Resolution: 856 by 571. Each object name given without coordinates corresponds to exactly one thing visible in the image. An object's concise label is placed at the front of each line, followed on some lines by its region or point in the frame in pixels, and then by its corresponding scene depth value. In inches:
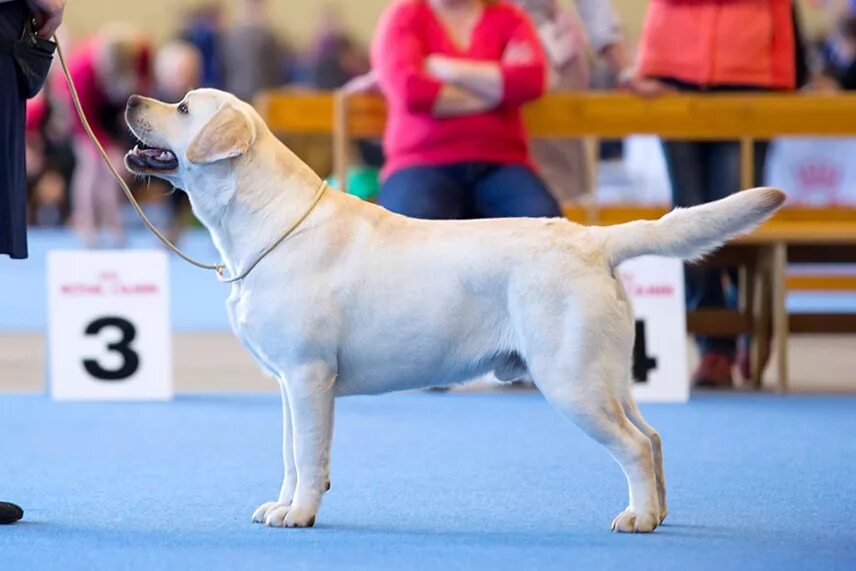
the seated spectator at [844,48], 969.5
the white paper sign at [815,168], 750.5
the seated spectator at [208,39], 1304.1
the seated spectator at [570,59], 504.4
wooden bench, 454.3
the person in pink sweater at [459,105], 442.3
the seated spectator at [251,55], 1290.6
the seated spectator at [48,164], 1216.2
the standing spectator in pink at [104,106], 900.6
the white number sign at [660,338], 430.3
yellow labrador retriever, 257.0
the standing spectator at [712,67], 462.0
